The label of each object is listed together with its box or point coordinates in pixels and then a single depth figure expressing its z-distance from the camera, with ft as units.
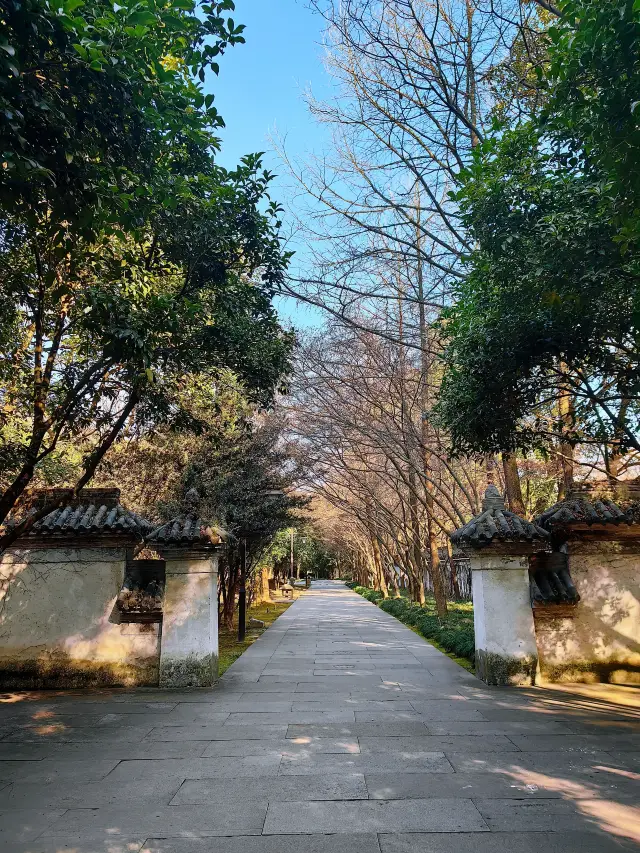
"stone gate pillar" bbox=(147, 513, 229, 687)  27.91
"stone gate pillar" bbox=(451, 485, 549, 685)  27.07
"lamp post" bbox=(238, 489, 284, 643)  47.40
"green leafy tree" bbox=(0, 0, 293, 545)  12.92
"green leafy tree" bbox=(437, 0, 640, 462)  13.51
